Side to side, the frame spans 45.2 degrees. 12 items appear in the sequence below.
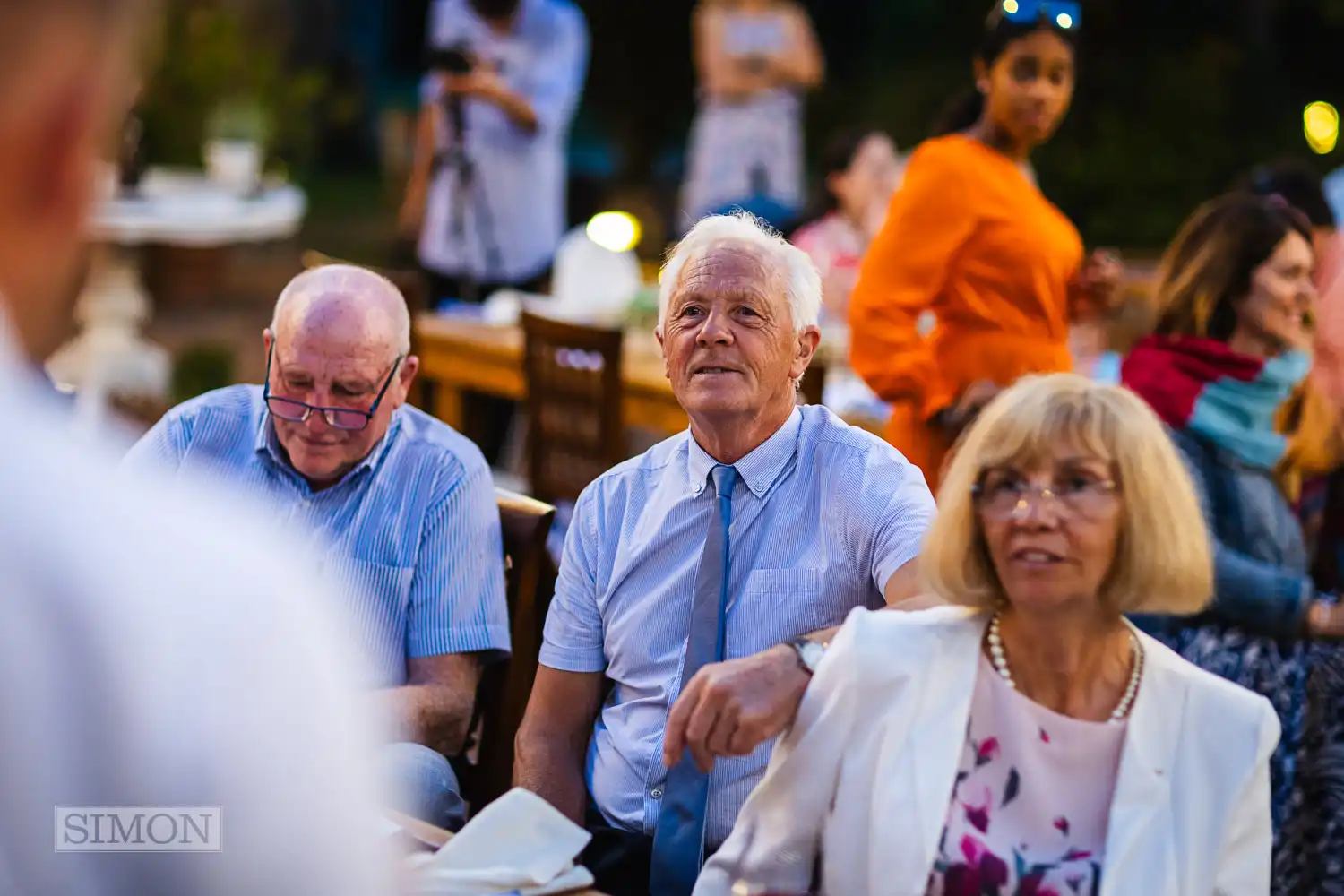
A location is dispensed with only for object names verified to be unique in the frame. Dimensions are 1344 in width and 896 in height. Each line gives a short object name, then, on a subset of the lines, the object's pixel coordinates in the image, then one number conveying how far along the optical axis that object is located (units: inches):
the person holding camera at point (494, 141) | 234.5
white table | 255.1
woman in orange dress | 131.8
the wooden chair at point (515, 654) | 107.9
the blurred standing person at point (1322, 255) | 142.3
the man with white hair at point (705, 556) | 88.9
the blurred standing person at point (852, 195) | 225.1
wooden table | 183.0
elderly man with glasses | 104.1
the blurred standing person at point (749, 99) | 289.0
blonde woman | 70.7
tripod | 240.5
